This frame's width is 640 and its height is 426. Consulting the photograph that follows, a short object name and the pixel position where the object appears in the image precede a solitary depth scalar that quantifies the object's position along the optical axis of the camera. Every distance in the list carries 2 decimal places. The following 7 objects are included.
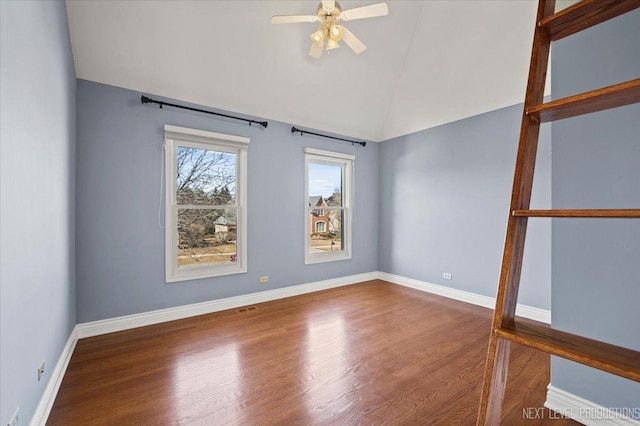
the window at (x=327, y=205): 4.52
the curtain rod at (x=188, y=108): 3.09
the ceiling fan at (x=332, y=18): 2.36
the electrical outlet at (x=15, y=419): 1.27
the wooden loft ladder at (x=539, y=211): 0.88
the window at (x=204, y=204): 3.33
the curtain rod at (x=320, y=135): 4.23
